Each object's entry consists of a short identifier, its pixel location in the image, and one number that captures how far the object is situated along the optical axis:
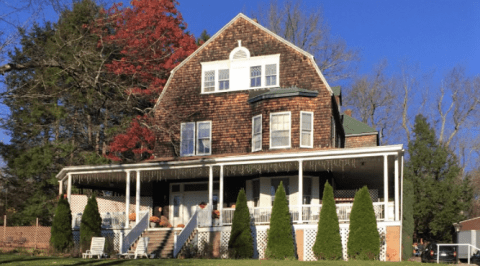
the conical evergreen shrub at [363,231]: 20.95
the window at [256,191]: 26.52
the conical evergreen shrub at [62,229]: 24.47
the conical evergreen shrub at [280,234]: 21.80
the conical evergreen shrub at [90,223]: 24.42
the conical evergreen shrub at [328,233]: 21.50
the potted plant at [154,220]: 26.14
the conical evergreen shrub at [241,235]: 22.45
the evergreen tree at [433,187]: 38.41
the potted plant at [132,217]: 26.17
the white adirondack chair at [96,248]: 22.38
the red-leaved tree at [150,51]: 32.91
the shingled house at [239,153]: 23.88
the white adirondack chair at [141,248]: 22.42
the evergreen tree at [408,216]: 29.34
